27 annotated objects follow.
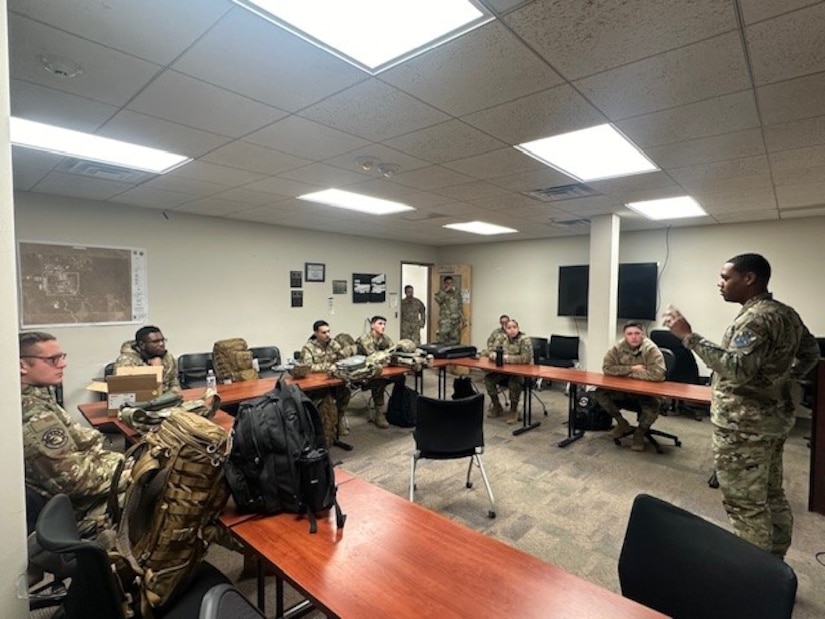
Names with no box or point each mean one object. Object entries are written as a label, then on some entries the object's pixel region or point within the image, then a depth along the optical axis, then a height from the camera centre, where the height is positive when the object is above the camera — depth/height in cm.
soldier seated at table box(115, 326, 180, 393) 361 -57
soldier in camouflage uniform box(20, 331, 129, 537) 167 -68
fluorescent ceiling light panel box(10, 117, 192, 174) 255 +95
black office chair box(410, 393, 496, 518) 281 -95
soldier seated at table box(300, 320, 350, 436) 437 -73
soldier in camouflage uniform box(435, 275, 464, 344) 823 -51
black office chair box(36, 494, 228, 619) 102 -73
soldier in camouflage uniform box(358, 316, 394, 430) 478 -73
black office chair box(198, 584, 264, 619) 77 -63
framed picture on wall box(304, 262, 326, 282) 641 +26
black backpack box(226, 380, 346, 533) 153 -67
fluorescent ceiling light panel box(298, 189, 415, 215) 420 +95
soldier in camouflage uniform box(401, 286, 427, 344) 801 -49
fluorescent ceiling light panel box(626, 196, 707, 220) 433 +94
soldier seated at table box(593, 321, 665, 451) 405 -77
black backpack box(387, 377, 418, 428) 479 -135
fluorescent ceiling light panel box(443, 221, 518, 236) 587 +93
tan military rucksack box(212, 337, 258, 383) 422 -75
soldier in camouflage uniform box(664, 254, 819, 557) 201 -54
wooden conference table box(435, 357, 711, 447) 355 -87
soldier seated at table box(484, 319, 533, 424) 512 -83
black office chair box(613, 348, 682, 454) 409 -140
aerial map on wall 403 +2
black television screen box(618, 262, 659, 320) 600 +3
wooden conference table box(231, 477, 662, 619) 108 -83
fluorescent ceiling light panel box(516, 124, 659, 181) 263 +97
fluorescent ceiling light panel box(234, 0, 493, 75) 144 +98
